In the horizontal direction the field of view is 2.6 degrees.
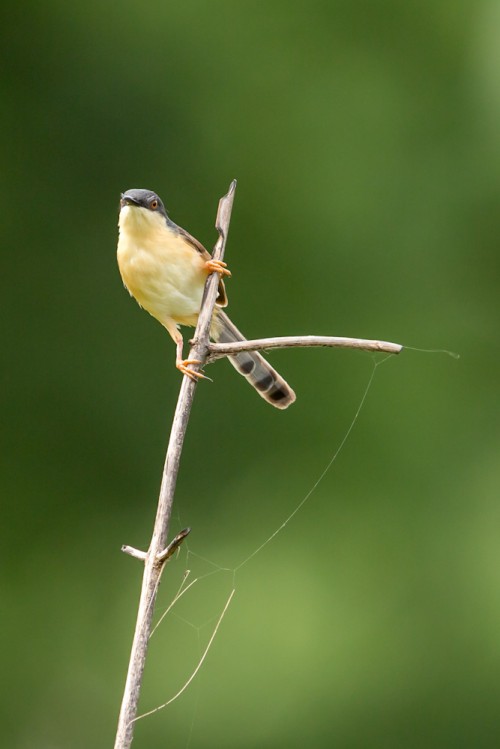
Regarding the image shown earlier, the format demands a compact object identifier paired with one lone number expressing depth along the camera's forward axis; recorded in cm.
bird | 413
